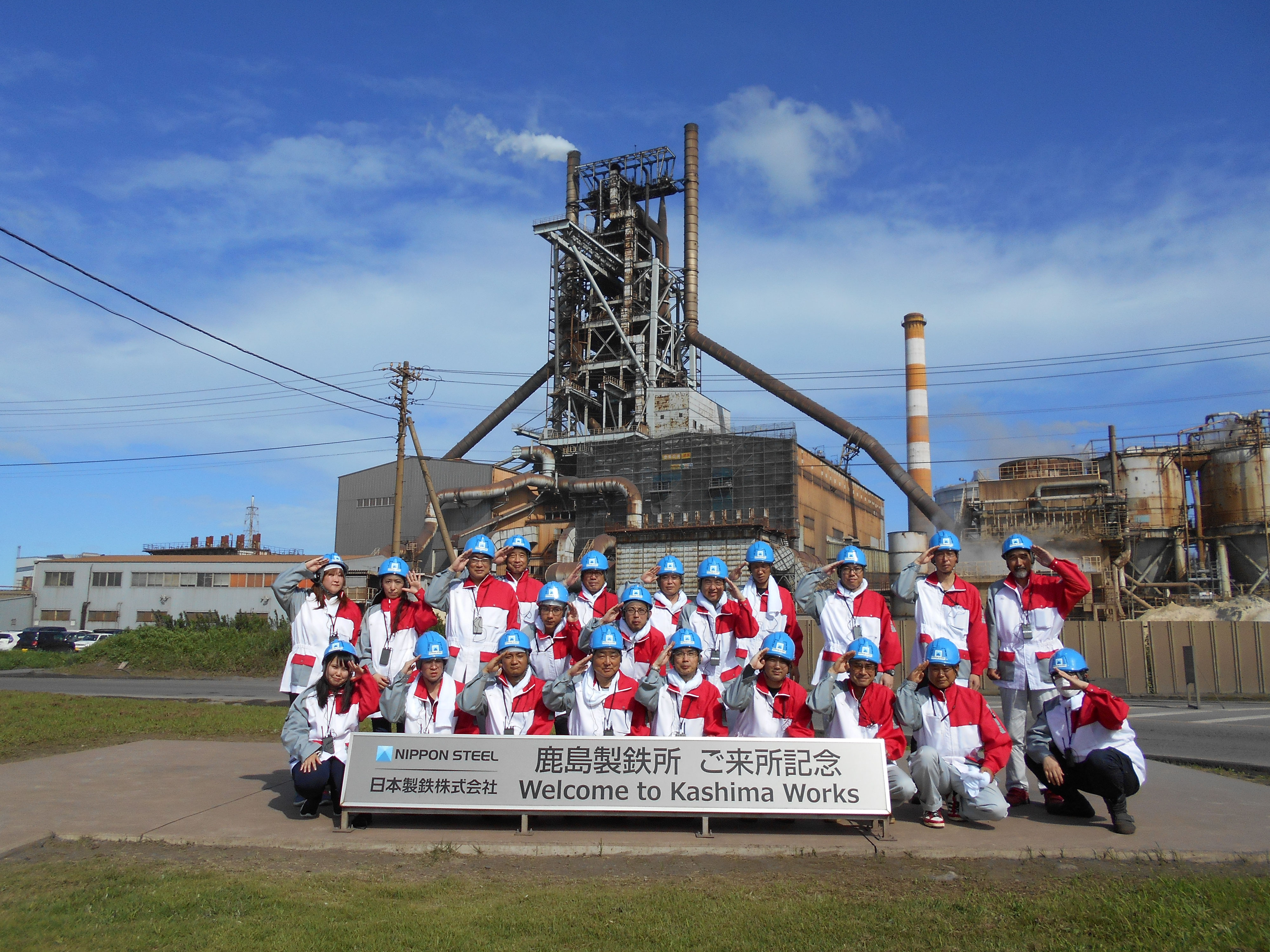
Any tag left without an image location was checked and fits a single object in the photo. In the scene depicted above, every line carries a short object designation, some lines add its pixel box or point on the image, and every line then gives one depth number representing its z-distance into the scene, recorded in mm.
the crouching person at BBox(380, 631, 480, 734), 7688
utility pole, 28984
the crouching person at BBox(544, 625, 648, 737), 7574
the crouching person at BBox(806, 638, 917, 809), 7414
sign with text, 6887
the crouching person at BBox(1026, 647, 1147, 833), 6957
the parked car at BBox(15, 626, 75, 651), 44125
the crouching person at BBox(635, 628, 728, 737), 7598
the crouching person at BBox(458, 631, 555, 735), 7645
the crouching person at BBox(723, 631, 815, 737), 7574
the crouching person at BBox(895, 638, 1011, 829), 7199
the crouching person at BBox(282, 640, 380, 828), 7602
